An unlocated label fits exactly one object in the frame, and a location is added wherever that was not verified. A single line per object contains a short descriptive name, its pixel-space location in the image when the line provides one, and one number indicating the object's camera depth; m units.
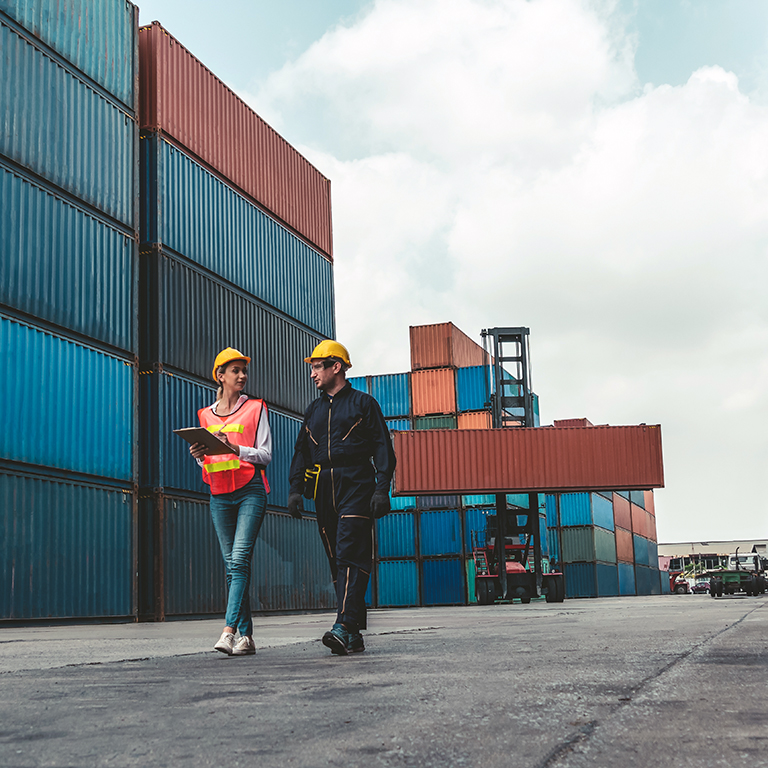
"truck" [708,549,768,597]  30.10
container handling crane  27.92
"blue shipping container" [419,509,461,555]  37.09
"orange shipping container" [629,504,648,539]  57.78
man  4.82
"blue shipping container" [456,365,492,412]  37.66
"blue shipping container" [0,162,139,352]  15.44
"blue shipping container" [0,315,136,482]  14.88
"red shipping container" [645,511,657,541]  61.94
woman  4.96
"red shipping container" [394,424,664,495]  27.28
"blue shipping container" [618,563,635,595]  51.69
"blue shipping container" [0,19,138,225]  15.97
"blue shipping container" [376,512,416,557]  37.53
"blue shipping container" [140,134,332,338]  19.45
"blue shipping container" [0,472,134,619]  14.45
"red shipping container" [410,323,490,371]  38.66
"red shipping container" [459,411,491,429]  37.38
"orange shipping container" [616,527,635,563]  52.47
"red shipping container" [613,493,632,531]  52.34
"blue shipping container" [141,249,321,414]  18.86
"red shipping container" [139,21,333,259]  20.09
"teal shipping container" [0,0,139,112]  16.86
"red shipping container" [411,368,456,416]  38.19
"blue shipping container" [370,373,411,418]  38.81
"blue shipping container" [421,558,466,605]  36.41
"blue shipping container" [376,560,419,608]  37.03
